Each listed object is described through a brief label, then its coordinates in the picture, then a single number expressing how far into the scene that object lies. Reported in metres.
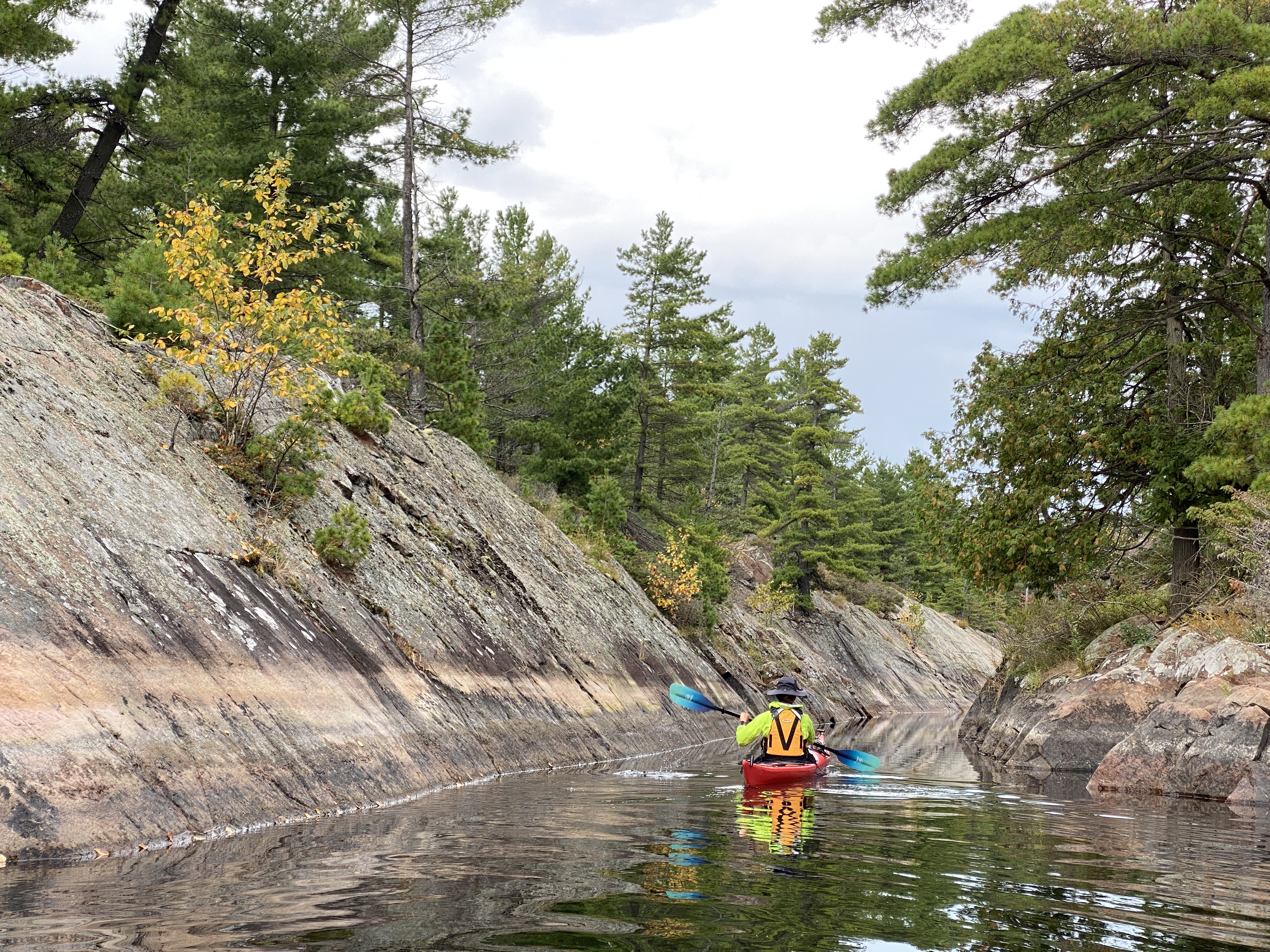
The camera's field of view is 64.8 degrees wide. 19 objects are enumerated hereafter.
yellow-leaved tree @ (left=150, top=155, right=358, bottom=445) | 12.79
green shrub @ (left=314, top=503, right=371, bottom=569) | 13.59
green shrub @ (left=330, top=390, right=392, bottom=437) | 17.92
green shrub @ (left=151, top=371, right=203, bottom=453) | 12.91
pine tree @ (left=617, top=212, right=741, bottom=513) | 43.22
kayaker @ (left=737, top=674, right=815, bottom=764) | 13.64
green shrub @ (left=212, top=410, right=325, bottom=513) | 13.54
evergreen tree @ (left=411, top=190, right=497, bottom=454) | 25.11
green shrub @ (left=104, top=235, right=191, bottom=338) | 14.19
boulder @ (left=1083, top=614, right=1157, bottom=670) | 19.22
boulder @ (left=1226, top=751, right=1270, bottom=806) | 12.32
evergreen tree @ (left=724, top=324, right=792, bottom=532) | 58.78
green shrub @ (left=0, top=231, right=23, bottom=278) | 14.00
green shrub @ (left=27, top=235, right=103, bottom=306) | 15.59
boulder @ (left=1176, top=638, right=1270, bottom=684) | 14.26
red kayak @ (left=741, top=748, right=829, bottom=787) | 13.19
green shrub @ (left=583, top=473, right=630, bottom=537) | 29.02
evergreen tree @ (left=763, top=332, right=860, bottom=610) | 49.47
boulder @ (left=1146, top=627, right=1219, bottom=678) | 16.47
